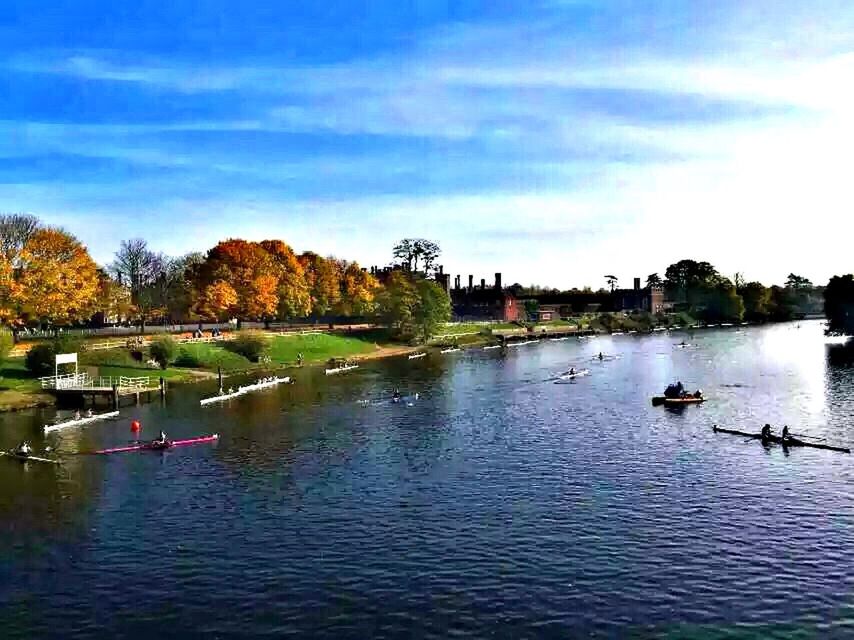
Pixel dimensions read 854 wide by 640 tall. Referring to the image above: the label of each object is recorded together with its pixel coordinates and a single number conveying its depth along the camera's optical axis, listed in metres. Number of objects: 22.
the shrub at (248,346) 123.44
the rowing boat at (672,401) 85.06
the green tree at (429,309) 172.12
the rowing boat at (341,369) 118.88
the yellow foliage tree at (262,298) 144.12
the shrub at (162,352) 106.62
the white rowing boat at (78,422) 69.88
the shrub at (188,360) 112.31
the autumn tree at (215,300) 136.25
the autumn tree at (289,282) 154.38
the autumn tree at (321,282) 173.88
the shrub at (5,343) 83.25
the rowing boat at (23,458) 56.88
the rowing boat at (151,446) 60.96
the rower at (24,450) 57.17
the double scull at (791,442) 59.59
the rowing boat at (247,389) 87.81
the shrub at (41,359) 92.62
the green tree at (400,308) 168.75
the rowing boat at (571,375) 109.75
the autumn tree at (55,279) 99.12
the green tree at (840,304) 185.88
